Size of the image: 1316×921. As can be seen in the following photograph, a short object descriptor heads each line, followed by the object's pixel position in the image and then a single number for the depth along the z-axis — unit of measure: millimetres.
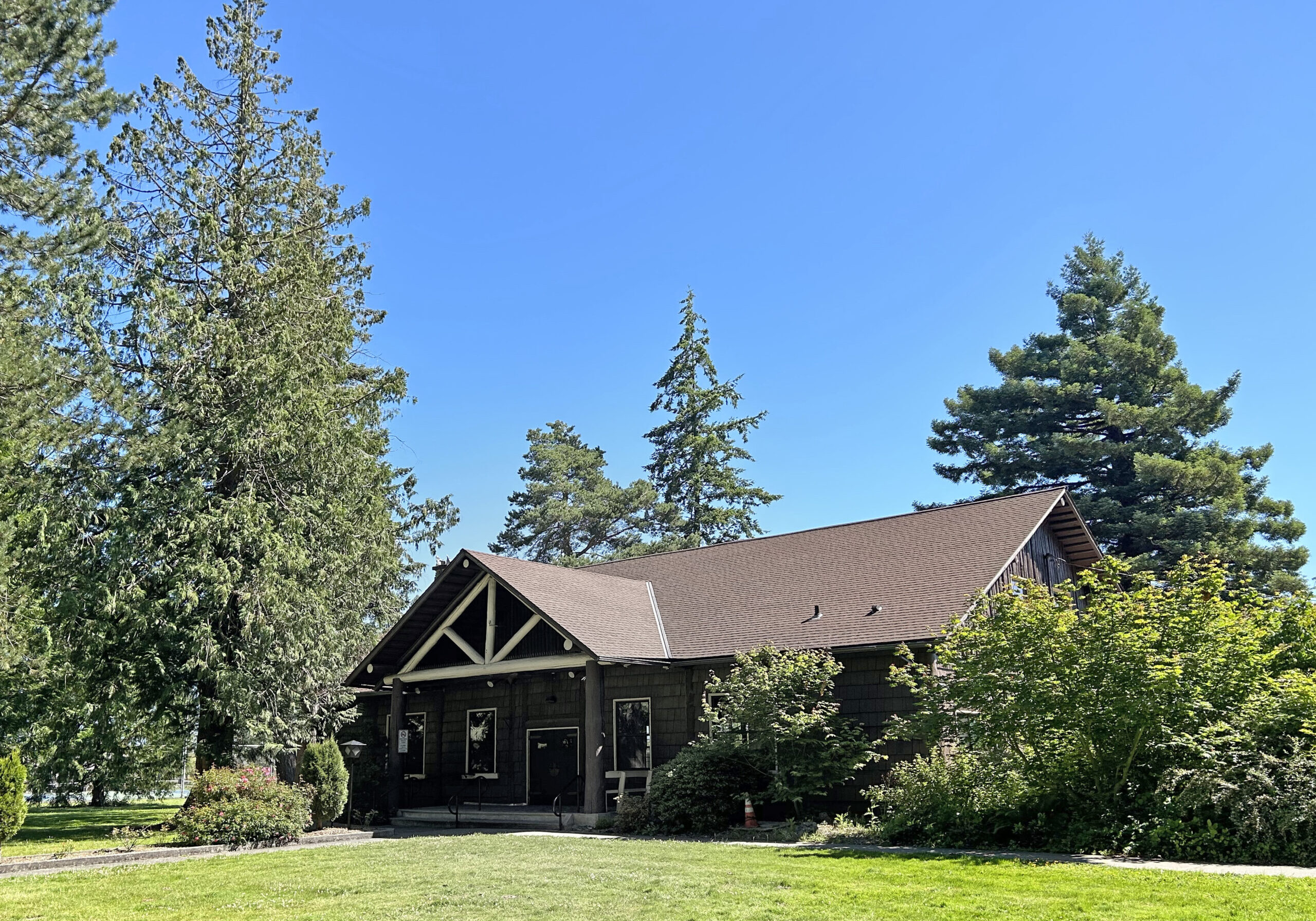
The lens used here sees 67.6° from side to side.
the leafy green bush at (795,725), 15570
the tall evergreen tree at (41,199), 14906
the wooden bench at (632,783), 18547
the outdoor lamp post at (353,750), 18703
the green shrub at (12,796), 14188
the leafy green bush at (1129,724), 10875
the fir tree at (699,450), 45750
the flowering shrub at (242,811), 15586
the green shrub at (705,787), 15672
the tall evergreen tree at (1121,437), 31578
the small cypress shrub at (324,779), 17500
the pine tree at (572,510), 49031
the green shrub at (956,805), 12508
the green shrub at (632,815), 16047
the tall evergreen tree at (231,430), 19500
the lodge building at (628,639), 17516
